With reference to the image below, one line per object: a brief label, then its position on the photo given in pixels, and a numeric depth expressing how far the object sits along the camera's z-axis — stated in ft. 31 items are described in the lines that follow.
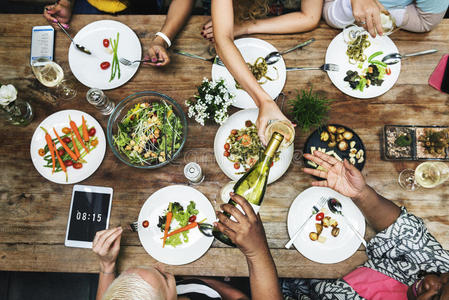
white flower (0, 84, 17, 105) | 5.16
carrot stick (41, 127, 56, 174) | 5.61
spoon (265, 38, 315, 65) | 5.82
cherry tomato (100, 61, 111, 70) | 5.94
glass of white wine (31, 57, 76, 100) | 5.71
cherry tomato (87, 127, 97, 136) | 5.74
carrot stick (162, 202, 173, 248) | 5.39
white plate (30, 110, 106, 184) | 5.60
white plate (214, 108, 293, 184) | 5.23
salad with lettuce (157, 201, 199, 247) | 5.40
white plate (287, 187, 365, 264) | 5.29
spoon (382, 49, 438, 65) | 5.71
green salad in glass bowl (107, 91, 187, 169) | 5.41
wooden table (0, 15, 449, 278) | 5.45
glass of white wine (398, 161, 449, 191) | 5.17
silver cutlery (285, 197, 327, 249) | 5.30
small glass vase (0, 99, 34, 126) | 5.51
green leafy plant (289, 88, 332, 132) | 5.31
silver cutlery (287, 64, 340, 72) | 5.72
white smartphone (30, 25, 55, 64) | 6.06
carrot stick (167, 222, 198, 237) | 5.39
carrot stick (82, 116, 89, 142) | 5.71
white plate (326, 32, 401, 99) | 5.68
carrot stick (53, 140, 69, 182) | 5.59
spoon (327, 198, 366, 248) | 5.43
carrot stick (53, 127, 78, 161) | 5.63
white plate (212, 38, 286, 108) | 5.69
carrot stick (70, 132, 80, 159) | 5.66
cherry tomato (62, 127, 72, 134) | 5.76
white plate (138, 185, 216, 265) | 5.36
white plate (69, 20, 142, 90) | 5.92
